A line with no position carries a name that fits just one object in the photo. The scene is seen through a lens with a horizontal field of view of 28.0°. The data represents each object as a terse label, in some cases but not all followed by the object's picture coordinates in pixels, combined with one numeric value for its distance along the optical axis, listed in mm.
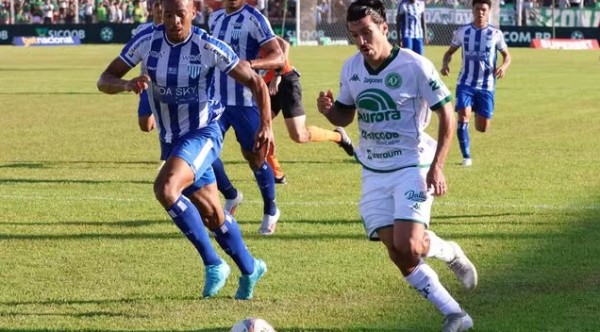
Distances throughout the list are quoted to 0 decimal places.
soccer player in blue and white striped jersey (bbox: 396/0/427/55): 30016
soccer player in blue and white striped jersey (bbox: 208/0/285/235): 10938
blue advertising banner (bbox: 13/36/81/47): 55750
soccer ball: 6543
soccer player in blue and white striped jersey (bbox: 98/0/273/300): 7840
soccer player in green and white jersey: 7031
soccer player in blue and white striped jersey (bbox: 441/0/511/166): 16234
